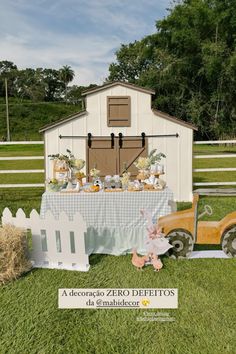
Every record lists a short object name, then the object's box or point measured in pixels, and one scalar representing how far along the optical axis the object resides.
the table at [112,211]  5.49
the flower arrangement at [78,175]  5.98
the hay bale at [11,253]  4.46
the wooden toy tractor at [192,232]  5.09
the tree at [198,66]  30.67
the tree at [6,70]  81.56
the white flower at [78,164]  6.01
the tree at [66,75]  85.44
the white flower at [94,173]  6.05
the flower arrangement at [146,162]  6.16
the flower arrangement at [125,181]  5.86
